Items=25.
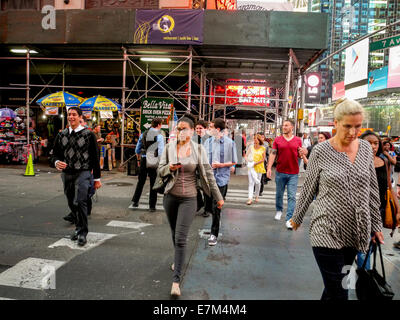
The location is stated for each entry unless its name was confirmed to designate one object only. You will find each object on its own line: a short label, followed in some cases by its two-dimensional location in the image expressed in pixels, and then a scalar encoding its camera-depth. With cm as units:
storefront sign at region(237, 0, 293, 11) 2341
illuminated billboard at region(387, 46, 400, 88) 3559
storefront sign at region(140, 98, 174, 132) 1232
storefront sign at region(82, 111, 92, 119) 1404
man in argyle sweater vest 525
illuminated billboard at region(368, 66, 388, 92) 4500
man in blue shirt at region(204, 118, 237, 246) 604
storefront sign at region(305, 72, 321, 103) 2401
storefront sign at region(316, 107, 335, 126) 6841
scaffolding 1306
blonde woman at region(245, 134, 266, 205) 898
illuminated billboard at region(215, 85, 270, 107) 2239
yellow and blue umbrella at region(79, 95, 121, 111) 1338
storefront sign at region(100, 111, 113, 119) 1385
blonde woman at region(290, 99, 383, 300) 260
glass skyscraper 10275
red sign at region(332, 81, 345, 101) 5261
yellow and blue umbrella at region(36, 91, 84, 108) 1375
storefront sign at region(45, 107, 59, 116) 1436
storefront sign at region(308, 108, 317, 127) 7521
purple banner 1262
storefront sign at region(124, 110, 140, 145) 1795
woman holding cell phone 377
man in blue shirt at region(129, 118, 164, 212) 760
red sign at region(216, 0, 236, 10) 1892
